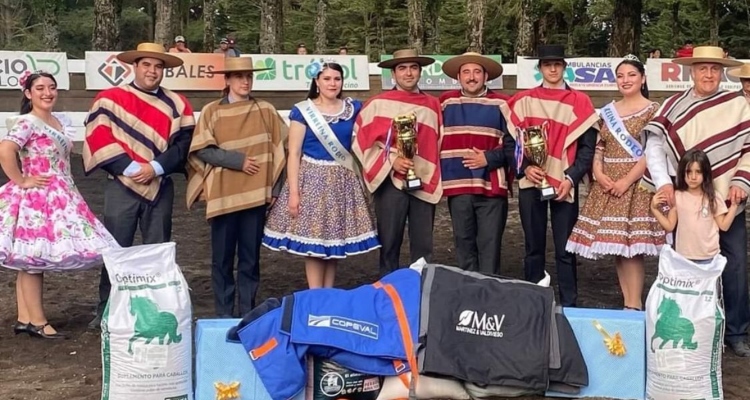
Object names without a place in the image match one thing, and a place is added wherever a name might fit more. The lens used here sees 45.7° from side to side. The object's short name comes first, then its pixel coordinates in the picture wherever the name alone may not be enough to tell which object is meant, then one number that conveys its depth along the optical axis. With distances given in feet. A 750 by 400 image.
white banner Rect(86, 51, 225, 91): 42.73
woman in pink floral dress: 16.42
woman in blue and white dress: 17.03
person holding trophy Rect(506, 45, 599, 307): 17.24
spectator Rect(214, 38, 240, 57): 40.32
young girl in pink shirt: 15.33
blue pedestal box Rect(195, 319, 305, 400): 13.12
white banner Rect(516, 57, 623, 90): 46.83
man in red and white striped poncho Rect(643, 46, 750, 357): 15.88
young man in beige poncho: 16.98
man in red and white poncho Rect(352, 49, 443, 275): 17.26
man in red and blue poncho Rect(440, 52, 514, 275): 17.97
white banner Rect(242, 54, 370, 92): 44.80
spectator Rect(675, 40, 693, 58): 45.60
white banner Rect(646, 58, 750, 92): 47.16
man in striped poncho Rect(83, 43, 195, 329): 16.88
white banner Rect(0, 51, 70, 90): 42.11
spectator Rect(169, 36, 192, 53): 49.79
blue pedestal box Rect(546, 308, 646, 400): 13.73
